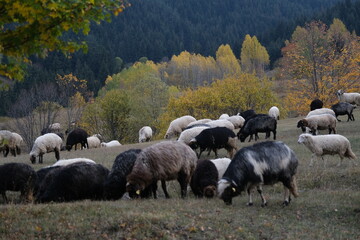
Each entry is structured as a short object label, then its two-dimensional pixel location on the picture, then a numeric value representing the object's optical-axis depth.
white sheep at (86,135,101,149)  39.25
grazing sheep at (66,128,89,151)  30.88
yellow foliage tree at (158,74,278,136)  47.22
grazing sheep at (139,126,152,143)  43.06
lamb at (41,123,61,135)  47.34
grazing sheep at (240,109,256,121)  37.97
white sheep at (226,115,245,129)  35.59
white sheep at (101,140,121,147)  38.49
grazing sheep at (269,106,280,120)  40.33
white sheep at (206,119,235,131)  26.74
